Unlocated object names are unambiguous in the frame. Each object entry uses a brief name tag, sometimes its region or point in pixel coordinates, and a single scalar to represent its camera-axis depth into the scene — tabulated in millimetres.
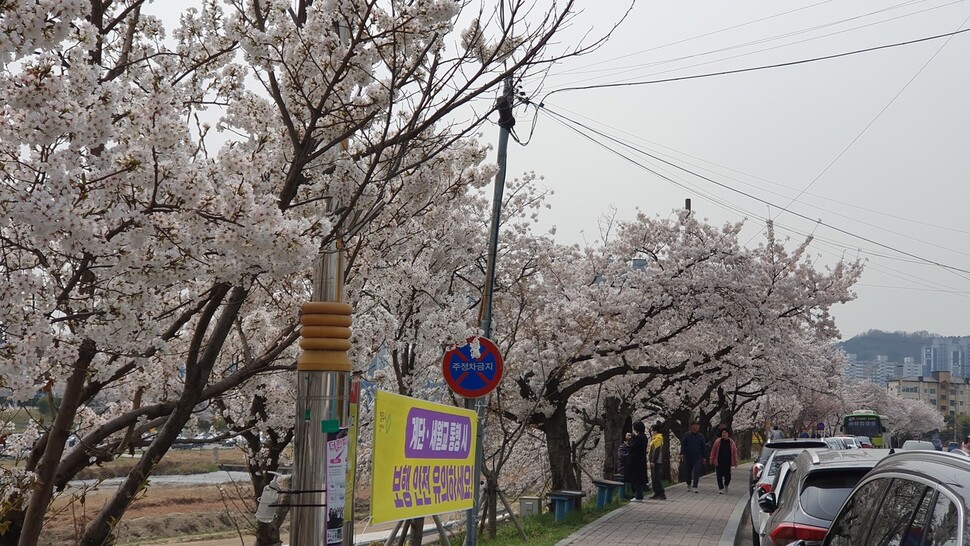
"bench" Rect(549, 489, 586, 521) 17875
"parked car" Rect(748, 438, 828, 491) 18114
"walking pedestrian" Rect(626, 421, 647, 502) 21641
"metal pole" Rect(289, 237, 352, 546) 5875
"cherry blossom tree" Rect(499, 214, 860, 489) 20953
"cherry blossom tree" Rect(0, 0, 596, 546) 4430
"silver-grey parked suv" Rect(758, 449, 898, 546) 8086
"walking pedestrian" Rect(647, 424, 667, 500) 22219
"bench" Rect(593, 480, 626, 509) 20609
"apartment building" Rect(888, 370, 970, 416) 181625
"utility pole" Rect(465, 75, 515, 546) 11117
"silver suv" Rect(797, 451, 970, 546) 3715
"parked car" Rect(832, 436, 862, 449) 18422
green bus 45625
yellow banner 7418
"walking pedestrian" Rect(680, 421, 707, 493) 25188
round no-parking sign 10547
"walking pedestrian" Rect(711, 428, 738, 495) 25281
